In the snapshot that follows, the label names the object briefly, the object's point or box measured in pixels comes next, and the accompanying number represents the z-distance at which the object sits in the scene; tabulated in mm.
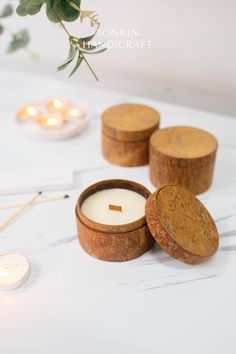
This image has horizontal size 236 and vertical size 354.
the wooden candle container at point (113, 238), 604
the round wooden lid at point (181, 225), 594
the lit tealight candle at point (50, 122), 943
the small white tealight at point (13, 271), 592
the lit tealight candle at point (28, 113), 979
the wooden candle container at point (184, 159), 736
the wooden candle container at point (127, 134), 817
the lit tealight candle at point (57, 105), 1002
